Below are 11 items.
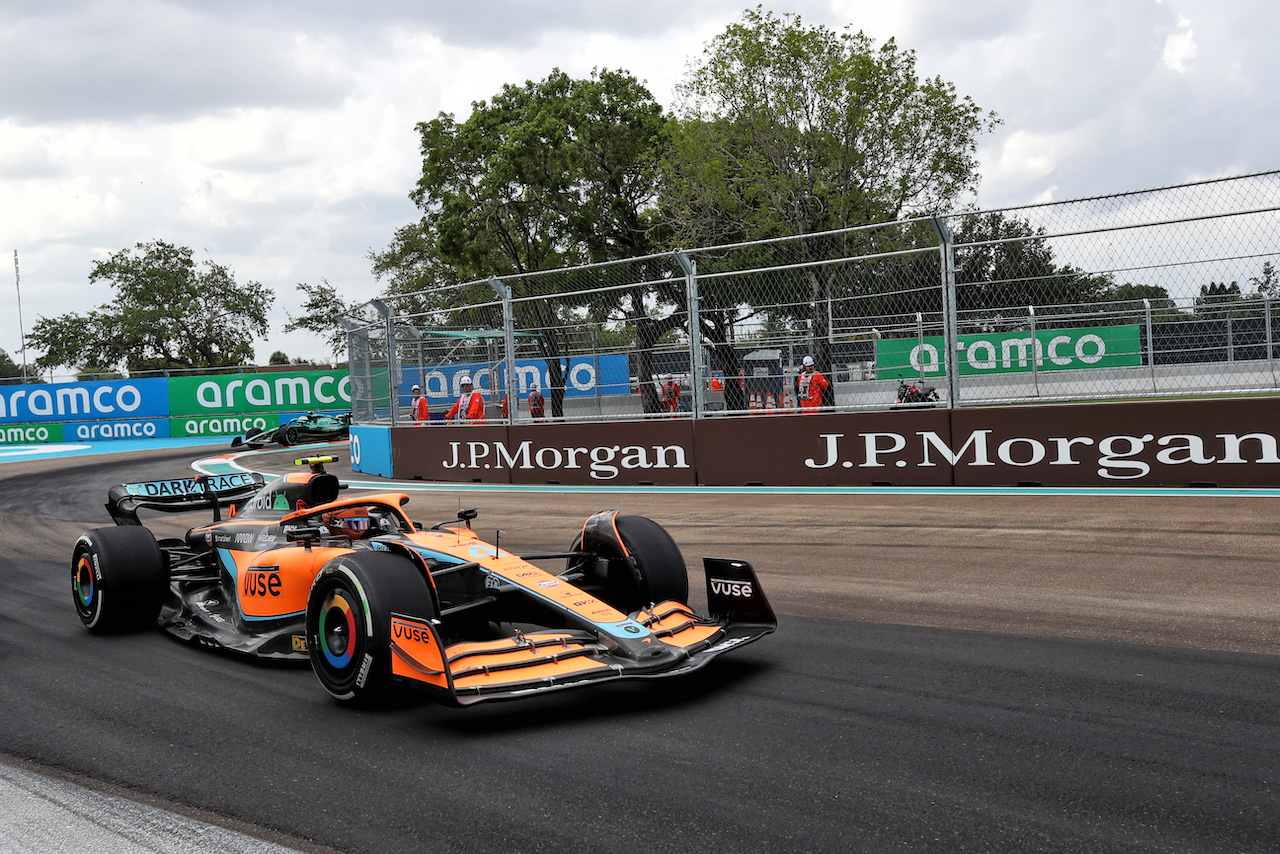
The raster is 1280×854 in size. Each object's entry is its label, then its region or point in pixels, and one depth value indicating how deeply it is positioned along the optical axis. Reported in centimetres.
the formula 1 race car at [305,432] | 2672
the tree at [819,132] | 2050
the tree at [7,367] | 7438
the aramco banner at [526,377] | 1291
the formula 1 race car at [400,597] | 410
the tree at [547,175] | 2912
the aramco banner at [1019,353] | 968
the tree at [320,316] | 5441
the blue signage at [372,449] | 1619
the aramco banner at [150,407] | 3212
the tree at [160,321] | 4994
